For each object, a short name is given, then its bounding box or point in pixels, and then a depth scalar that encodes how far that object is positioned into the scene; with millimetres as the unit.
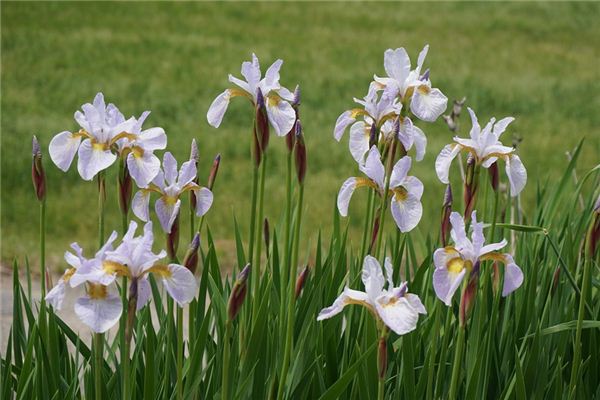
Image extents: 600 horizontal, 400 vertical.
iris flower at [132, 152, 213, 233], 2201
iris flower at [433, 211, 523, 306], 2142
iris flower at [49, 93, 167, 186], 2194
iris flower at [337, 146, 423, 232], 2253
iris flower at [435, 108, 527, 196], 2251
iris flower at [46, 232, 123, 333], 2074
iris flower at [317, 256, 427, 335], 2103
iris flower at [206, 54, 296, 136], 2238
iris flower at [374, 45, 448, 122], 2284
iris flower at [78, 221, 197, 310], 2094
